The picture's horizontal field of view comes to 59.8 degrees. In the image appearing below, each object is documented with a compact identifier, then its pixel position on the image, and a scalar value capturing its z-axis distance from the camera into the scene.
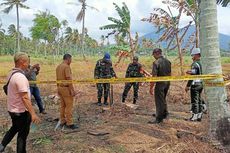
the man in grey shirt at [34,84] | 5.61
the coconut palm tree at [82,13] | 25.11
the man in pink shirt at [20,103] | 3.05
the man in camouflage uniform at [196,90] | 4.58
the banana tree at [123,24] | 11.05
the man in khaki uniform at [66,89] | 4.41
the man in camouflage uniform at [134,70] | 6.11
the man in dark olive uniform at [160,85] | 4.48
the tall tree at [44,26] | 29.79
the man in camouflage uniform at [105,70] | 6.25
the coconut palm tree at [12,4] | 23.74
